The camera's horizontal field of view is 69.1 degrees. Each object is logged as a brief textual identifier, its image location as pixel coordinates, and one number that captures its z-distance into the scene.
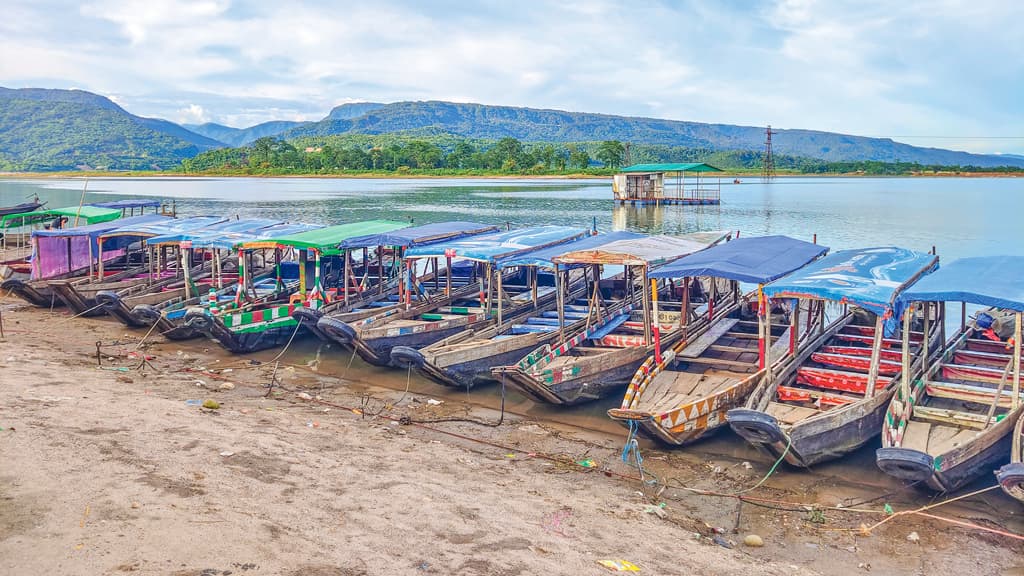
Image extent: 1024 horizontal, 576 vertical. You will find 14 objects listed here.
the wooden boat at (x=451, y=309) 14.24
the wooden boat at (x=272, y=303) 15.48
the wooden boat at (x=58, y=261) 19.92
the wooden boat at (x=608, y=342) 11.83
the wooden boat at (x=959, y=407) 8.46
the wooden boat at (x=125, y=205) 27.88
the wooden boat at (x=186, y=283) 17.44
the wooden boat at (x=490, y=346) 12.85
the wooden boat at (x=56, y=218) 23.70
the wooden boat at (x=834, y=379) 9.38
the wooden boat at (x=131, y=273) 18.95
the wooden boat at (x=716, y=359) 10.26
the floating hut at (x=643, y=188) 60.97
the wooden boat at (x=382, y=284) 15.62
